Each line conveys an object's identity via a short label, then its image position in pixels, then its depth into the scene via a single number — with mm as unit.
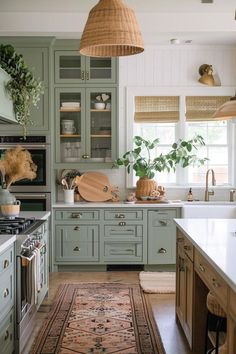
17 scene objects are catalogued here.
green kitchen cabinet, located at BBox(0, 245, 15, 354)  2826
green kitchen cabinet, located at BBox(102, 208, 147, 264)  5465
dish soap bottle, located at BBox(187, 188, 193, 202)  5871
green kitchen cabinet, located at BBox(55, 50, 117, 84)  5477
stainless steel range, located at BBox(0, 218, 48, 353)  3203
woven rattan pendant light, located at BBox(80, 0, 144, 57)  2301
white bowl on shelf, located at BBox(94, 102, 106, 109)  5555
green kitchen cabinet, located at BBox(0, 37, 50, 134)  5203
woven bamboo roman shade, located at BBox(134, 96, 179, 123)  5980
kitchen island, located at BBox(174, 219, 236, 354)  2172
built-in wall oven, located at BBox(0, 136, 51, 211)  5195
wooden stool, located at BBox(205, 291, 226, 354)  2680
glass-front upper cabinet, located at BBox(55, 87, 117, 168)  5535
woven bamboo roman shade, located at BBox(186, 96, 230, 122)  5988
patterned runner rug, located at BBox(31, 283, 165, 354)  3391
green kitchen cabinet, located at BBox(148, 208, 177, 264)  5477
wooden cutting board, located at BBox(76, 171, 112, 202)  5738
